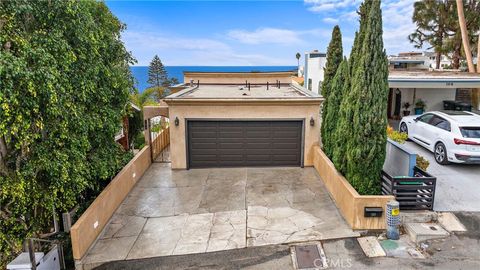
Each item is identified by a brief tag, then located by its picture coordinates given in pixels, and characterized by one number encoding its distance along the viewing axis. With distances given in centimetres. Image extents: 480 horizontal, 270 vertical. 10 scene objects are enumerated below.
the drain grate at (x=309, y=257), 626
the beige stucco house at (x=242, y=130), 1191
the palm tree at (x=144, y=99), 1948
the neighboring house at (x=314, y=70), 2342
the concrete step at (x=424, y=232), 694
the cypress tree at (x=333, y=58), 1459
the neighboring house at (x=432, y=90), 1484
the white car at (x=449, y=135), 986
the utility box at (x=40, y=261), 591
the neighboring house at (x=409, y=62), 2780
